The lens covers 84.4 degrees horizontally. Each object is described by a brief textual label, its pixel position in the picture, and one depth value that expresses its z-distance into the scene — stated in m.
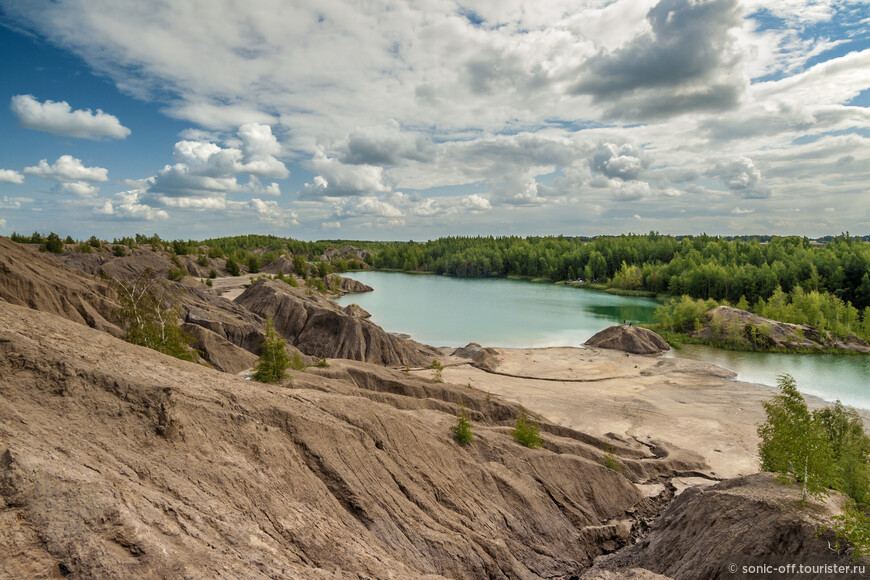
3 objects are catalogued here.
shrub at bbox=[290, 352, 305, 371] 26.47
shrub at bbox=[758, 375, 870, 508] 14.21
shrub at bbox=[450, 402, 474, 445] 20.53
